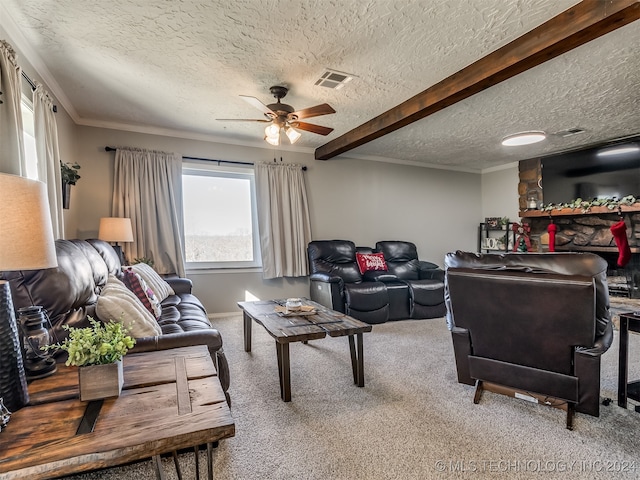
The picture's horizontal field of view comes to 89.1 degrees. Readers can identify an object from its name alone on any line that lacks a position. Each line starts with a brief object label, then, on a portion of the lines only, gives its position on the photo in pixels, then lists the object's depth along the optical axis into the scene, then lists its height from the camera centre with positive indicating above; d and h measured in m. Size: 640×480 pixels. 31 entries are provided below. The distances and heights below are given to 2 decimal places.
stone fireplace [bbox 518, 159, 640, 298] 4.31 -0.19
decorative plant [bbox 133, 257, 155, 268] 3.71 -0.34
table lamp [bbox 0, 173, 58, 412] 0.95 -0.04
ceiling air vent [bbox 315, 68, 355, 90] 2.74 +1.28
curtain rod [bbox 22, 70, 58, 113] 2.24 +1.09
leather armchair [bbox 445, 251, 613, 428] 1.66 -0.57
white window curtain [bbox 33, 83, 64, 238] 2.36 +0.63
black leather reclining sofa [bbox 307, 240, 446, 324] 4.01 -0.79
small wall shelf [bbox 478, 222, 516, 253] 5.84 -0.33
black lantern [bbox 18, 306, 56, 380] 1.21 -0.41
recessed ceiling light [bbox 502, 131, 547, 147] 3.94 +0.99
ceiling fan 2.78 +0.98
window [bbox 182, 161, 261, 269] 4.48 +0.17
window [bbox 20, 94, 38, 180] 2.45 +0.74
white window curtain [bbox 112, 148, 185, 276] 3.89 +0.35
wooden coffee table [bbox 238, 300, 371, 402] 2.13 -0.73
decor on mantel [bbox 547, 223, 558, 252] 5.06 -0.28
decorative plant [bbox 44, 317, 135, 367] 1.04 -0.38
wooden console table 0.78 -0.53
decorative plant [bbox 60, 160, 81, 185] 2.96 +0.56
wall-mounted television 4.32 +0.63
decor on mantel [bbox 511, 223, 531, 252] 5.44 -0.33
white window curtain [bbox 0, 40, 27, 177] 1.83 +0.65
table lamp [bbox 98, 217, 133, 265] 3.43 +0.02
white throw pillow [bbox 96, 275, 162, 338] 1.70 -0.44
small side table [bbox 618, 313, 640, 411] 1.86 -0.85
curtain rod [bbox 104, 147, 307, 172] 4.36 +0.94
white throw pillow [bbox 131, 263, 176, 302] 2.92 -0.48
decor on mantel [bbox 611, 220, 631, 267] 3.85 -0.33
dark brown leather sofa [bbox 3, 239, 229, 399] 1.46 -0.31
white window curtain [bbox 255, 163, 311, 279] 4.66 +0.11
